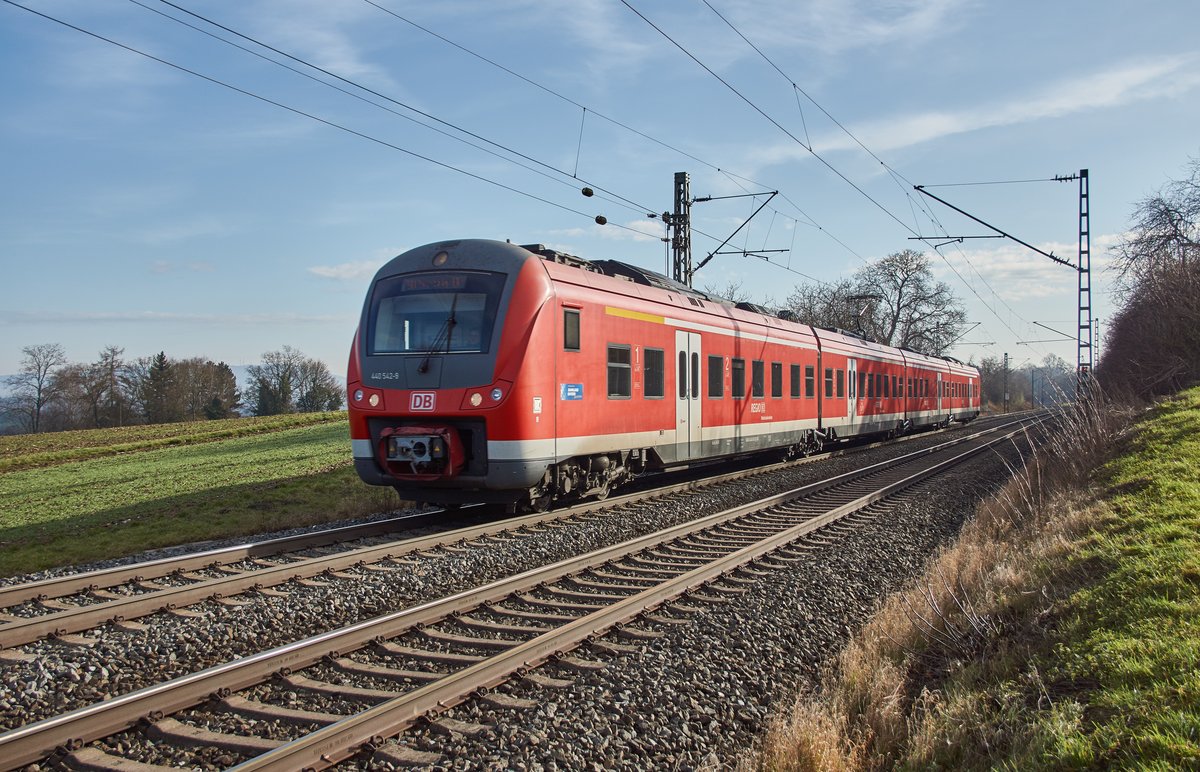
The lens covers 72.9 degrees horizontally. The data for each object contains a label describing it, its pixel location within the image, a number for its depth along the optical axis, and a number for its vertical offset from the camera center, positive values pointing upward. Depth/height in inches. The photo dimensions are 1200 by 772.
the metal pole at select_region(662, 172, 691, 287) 896.3 +185.2
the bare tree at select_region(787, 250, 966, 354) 2571.4 +281.2
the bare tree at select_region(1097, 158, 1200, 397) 989.2 +112.1
